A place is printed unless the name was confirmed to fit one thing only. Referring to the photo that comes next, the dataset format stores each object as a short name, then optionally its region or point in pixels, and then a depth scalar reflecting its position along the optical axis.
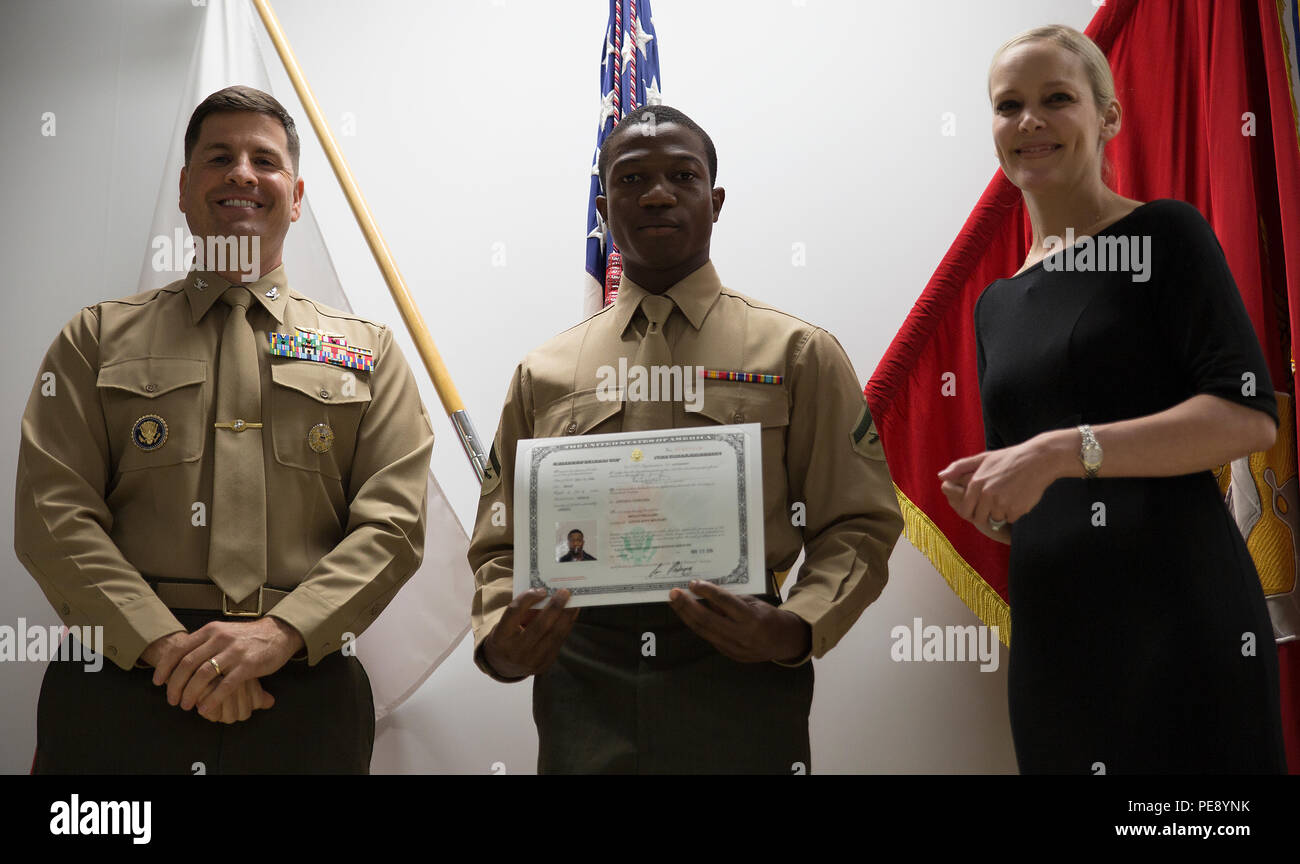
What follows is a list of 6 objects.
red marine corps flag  2.52
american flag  3.12
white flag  2.97
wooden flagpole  3.09
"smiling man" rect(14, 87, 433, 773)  2.03
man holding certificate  1.81
